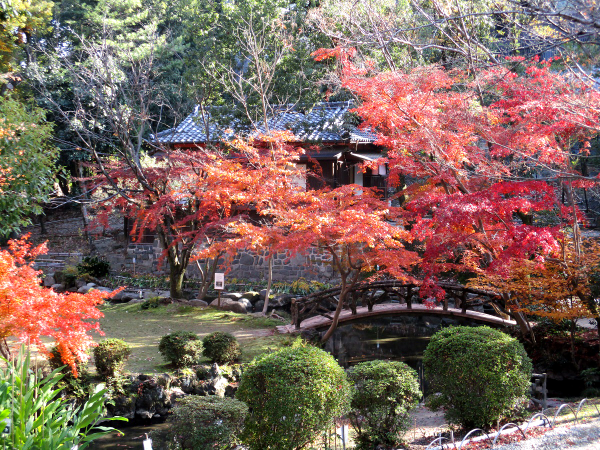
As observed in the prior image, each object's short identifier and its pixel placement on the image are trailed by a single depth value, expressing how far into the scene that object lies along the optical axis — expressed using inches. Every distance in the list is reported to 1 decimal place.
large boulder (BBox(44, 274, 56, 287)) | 706.2
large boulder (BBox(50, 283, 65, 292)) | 693.3
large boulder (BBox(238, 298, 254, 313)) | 585.1
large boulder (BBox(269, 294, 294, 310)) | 591.3
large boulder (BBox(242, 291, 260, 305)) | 617.9
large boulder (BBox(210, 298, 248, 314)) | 570.3
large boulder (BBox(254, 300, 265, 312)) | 596.5
